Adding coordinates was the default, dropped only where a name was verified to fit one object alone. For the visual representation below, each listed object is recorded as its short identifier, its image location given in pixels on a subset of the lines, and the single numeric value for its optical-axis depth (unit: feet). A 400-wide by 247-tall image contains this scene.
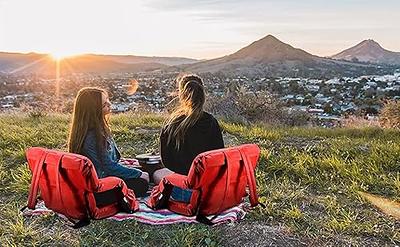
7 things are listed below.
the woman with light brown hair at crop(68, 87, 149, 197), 14.85
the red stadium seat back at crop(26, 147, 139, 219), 13.26
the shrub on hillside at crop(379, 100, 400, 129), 41.81
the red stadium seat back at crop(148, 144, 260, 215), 13.58
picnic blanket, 14.70
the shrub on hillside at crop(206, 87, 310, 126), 43.23
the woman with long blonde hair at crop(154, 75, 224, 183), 15.03
